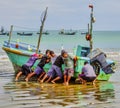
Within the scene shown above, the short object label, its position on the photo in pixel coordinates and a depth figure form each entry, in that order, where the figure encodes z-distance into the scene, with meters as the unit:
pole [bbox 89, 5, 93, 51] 17.91
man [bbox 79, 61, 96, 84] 15.20
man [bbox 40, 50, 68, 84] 15.80
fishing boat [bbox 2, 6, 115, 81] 16.25
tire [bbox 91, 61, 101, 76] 16.34
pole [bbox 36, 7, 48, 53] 20.77
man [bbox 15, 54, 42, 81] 16.78
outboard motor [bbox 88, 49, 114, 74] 16.27
